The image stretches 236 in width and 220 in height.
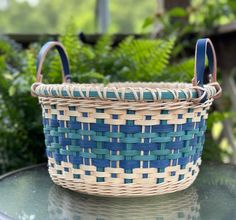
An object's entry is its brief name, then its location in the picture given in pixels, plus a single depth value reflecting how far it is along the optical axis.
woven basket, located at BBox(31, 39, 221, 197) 0.62
